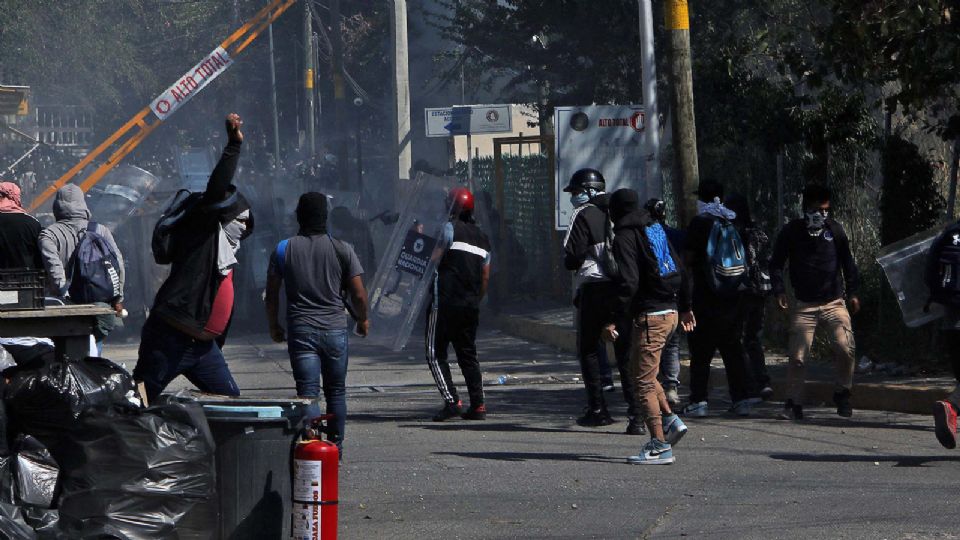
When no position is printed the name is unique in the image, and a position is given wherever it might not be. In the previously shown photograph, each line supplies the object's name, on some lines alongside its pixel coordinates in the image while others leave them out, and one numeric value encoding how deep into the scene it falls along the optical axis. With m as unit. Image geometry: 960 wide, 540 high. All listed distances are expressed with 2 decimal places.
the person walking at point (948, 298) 16.66
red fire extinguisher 11.77
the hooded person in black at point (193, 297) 14.45
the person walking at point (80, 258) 20.55
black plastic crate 13.52
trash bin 12.20
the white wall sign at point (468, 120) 44.25
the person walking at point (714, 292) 20.81
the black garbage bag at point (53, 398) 12.16
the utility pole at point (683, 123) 26.37
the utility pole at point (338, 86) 70.94
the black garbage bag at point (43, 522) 11.48
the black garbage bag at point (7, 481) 11.52
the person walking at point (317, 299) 16.75
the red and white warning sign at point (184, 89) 55.22
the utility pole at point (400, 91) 48.66
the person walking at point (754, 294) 21.42
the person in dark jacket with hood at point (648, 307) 16.83
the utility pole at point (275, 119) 103.48
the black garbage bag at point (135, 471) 11.64
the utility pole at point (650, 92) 28.31
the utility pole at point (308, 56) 88.81
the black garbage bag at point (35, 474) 11.59
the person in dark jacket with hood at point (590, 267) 19.39
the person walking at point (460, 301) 20.95
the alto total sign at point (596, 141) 30.05
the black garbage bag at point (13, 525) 11.22
